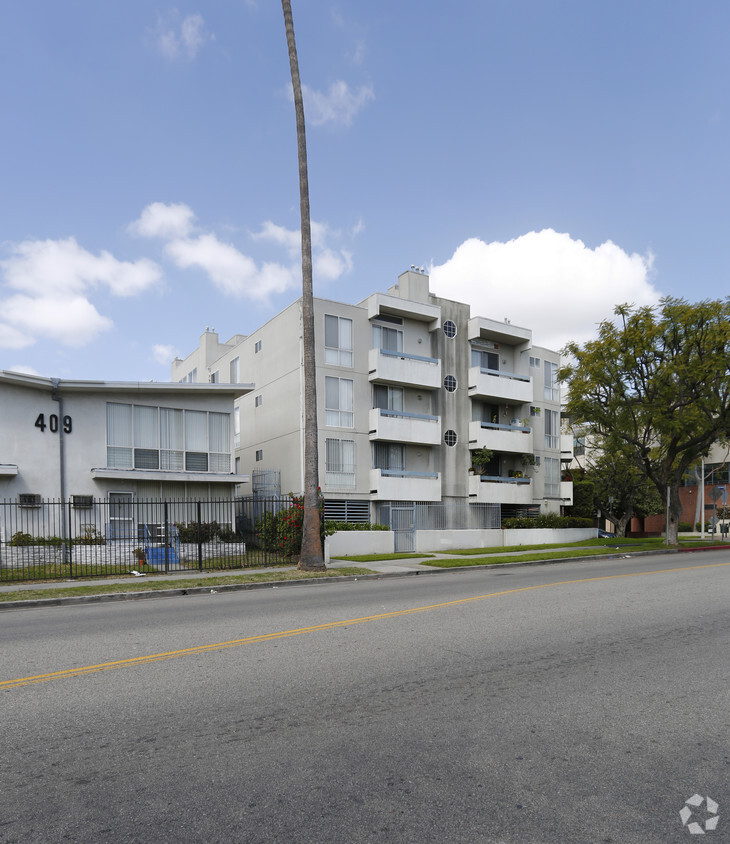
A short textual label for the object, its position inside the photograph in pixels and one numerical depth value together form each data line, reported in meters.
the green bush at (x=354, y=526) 26.56
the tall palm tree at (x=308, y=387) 18.72
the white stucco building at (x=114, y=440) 23.16
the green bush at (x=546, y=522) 34.03
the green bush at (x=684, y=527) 59.97
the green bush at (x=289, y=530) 21.78
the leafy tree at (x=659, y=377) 28.09
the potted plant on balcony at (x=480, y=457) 33.72
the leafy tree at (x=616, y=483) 43.00
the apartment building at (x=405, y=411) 29.61
